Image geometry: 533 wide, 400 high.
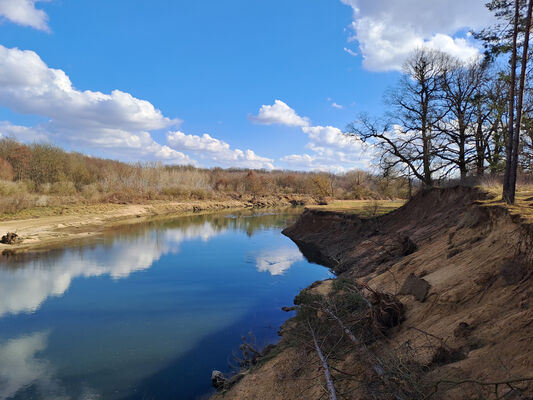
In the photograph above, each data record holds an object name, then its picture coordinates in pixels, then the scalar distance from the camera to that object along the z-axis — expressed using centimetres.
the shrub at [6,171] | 4717
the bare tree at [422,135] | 2066
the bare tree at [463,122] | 2038
